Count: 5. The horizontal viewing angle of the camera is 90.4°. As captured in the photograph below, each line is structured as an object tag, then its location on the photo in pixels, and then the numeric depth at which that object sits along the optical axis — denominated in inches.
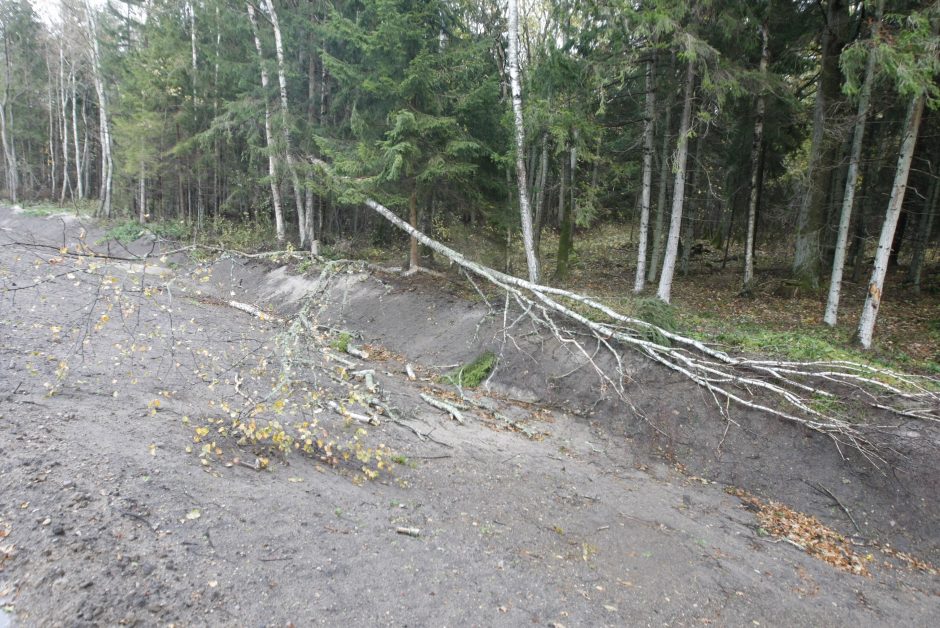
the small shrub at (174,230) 860.0
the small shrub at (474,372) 427.5
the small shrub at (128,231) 855.1
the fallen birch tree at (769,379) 275.4
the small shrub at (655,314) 356.5
